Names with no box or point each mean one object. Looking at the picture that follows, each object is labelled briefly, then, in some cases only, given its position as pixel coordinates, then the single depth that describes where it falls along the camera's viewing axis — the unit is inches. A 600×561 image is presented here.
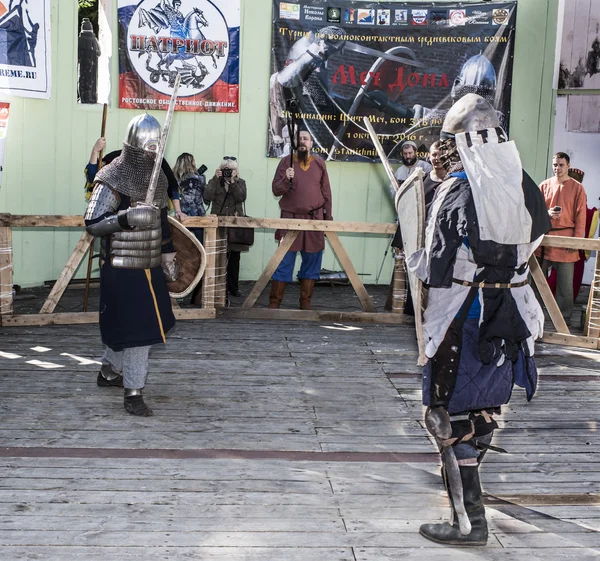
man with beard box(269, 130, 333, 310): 300.8
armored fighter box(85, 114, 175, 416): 177.3
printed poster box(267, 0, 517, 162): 367.6
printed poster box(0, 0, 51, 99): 324.8
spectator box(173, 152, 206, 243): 314.7
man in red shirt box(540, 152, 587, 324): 300.0
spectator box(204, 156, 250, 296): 318.0
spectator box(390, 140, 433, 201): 326.5
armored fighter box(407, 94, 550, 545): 116.0
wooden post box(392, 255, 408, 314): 293.1
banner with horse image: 359.9
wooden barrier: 263.3
